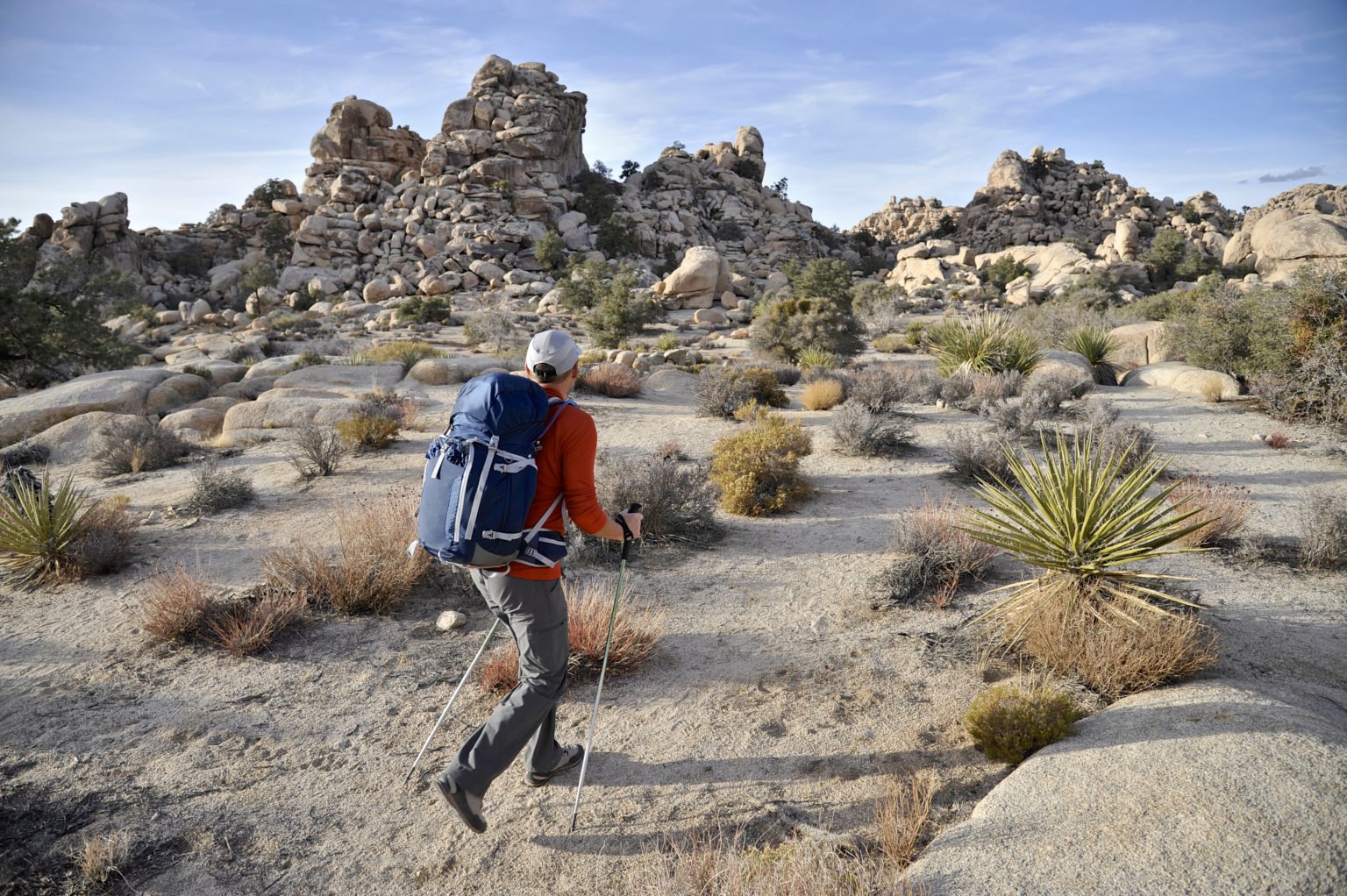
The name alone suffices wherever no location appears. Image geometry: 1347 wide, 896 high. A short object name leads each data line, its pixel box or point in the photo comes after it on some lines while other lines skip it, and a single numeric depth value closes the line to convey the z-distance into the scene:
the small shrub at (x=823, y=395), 13.78
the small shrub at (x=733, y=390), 13.19
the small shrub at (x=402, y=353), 20.12
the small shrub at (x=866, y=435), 10.34
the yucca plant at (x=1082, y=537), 4.56
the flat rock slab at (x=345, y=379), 16.51
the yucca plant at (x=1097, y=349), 16.12
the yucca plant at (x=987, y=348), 14.49
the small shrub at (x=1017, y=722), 3.80
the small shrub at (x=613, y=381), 15.69
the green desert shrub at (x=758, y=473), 8.30
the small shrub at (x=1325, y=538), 6.07
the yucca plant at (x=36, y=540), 6.65
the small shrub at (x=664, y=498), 7.50
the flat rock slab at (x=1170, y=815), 2.67
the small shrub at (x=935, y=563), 6.03
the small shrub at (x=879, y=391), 12.62
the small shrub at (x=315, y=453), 9.77
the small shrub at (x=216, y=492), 8.47
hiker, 3.20
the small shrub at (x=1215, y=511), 6.44
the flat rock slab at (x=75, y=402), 13.40
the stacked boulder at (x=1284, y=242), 34.12
